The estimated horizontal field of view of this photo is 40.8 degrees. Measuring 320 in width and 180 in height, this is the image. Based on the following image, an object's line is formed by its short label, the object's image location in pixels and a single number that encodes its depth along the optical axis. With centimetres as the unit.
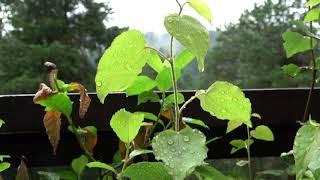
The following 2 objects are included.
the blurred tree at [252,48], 655
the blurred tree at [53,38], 763
